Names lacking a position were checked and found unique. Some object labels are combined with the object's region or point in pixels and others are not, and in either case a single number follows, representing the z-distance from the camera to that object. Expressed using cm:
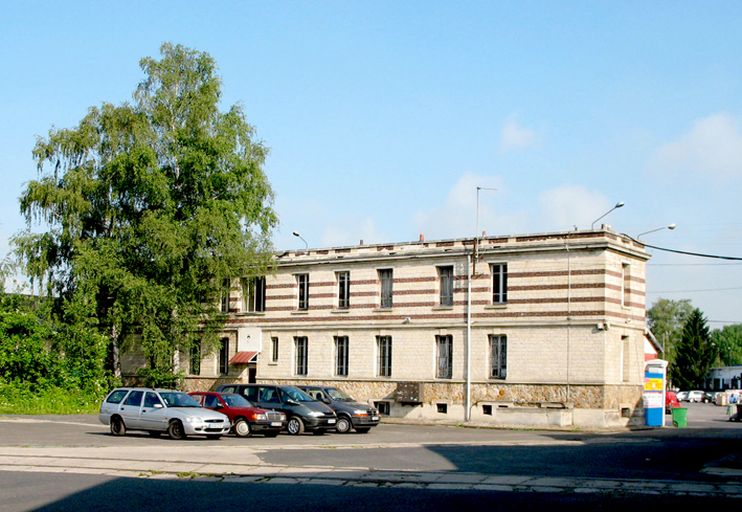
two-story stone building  4206
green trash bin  4391
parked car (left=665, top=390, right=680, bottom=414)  5484
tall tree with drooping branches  4772
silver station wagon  2931
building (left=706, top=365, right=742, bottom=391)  10538
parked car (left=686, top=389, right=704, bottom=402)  9769
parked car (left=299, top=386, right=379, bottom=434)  3516
